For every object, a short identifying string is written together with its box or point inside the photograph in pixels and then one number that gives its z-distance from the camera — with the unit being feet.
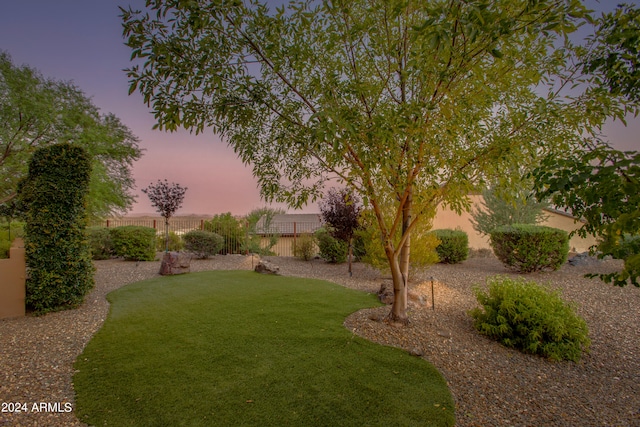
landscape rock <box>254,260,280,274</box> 32.17
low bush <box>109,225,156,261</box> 39.68
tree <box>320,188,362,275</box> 33.19
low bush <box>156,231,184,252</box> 49.78
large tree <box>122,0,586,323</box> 9.27
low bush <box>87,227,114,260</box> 40.70
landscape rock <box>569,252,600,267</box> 33.91
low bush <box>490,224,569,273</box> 29.66
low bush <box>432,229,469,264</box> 37.09
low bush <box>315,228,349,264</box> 40.52
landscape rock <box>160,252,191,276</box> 31.99
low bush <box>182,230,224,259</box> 42.78
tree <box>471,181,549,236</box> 52.57
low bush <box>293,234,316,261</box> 44.11
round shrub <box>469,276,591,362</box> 14.56
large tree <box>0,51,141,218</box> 46.47
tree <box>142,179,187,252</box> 41.32
